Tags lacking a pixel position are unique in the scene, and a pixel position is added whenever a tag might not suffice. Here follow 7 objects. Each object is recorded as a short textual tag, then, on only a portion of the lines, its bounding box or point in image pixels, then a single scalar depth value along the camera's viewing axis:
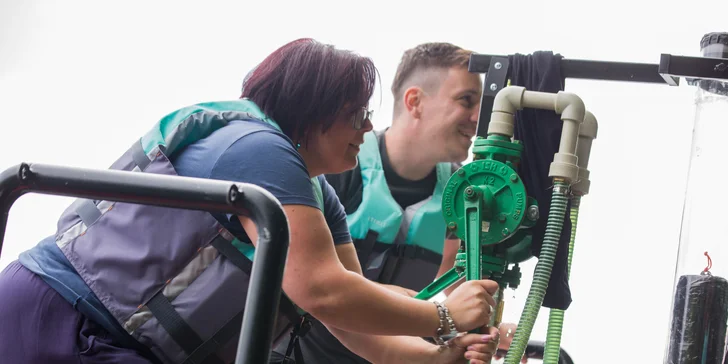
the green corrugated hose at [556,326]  3.70
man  4.51
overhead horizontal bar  3.74
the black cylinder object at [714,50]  3.59
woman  3.40
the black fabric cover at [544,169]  3.69
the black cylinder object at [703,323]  3.49
